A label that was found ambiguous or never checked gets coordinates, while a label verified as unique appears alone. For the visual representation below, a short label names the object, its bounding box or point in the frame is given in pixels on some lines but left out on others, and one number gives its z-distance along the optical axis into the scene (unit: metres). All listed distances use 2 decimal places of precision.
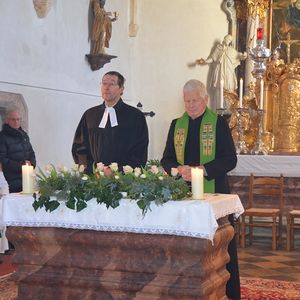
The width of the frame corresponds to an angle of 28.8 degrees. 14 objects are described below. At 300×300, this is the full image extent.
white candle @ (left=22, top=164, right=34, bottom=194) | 4.00
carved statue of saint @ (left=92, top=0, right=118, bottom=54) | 10.09
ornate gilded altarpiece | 11.27
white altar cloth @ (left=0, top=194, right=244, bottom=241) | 3.50
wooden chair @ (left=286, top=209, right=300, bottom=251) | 7.58
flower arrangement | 3.59
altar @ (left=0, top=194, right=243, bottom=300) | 3.55
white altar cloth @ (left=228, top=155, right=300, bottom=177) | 8.95
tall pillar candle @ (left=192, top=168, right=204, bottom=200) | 3.65
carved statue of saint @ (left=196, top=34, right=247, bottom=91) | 12.82
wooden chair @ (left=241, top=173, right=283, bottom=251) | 7.63
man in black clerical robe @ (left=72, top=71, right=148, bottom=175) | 4.66
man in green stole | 4.40
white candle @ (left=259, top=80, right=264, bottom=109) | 9.04
